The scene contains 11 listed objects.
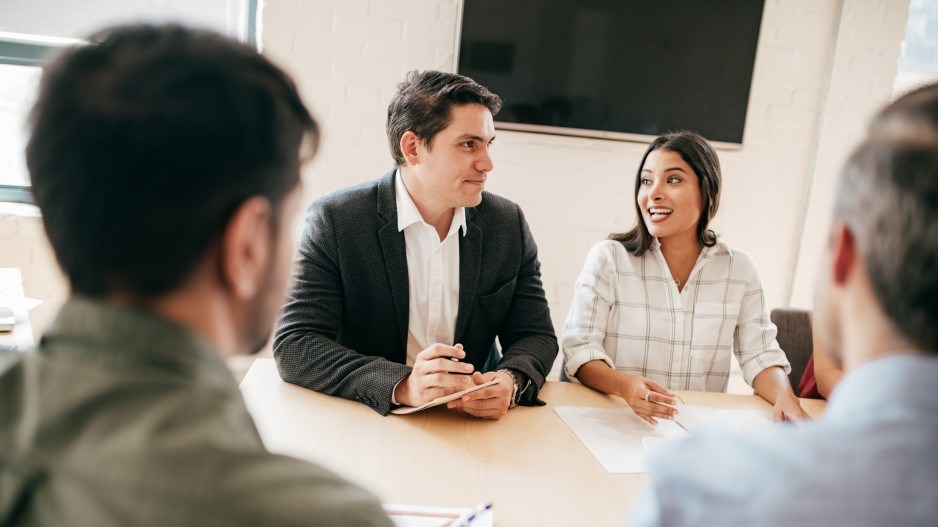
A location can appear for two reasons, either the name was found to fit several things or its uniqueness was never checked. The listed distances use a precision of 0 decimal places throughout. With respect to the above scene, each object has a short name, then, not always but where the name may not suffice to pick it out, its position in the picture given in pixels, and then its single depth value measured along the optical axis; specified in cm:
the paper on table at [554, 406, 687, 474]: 129
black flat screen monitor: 280
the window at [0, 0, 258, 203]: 279
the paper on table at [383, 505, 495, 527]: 101
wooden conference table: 111
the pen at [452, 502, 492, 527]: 99
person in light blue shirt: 52
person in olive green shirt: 51
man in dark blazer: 174
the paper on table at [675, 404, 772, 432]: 152
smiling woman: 199
